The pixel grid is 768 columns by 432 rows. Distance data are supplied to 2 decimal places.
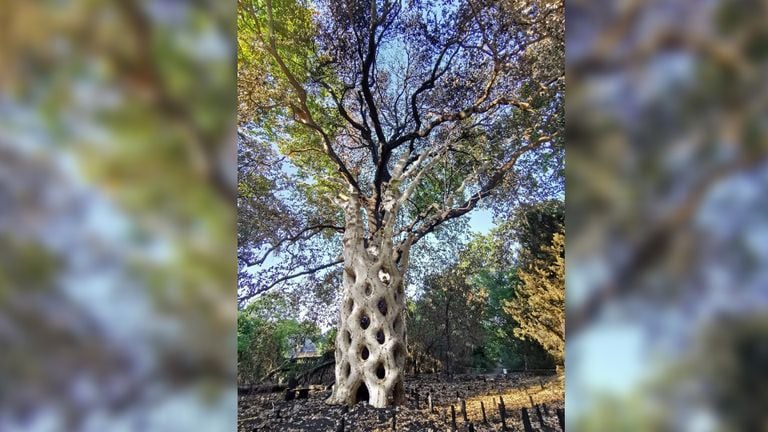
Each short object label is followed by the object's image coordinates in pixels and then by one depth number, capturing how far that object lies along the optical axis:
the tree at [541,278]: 6.20
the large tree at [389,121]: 6.54
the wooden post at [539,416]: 5.65
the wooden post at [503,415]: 5.79
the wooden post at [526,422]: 5.66
